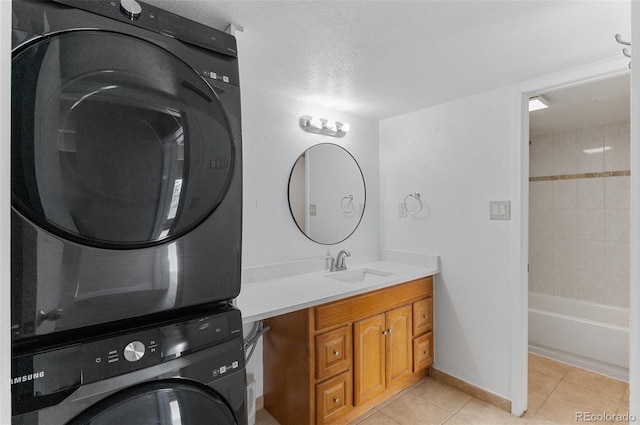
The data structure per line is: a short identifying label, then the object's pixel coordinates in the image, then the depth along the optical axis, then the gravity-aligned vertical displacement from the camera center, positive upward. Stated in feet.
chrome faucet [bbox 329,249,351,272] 8.18 -1.28
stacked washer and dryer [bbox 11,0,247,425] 2.46 -0.06
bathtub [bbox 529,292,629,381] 8.43 -3.51
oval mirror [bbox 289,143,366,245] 7.88 +0.49
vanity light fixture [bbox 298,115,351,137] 7.87 +2.18
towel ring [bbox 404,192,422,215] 8.68 +0.24
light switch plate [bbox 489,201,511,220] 6.97 +0.03
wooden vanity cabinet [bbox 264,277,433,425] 5.89 -2.91
